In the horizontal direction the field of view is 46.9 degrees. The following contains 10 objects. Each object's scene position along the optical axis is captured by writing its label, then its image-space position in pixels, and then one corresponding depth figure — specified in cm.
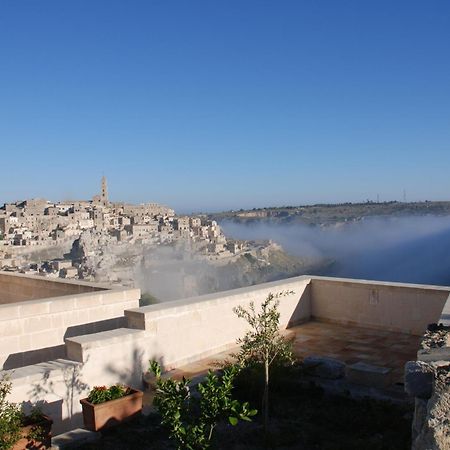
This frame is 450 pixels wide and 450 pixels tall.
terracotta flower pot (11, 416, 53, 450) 397
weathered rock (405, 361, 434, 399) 287
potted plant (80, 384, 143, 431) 461
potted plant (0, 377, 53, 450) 378
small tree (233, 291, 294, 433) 454
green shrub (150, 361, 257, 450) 325
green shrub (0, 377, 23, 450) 373
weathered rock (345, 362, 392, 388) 592
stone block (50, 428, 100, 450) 423
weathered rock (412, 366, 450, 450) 257
